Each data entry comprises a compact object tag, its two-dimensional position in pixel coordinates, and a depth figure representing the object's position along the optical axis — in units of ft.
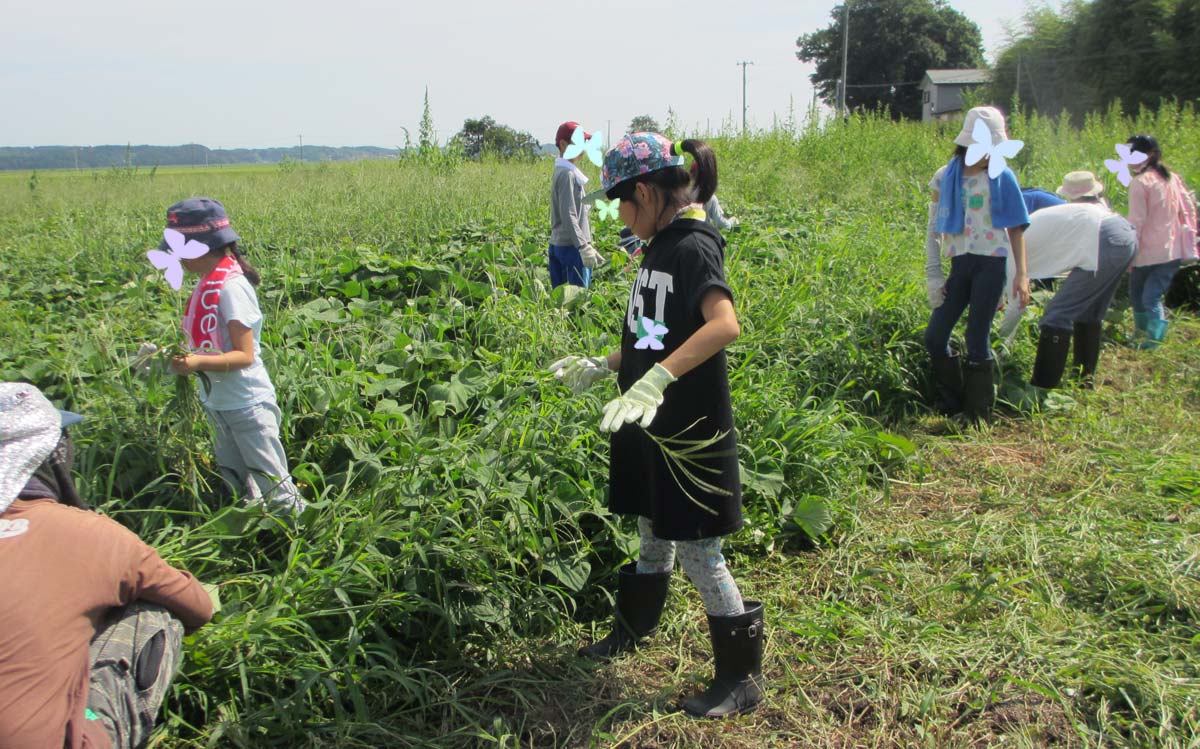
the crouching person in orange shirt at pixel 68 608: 4.40
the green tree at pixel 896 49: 158.81
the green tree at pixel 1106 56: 72.23
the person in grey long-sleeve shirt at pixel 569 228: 15.20
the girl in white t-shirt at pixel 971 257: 12.37
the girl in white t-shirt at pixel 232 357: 7.90
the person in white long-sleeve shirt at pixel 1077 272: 14.01
